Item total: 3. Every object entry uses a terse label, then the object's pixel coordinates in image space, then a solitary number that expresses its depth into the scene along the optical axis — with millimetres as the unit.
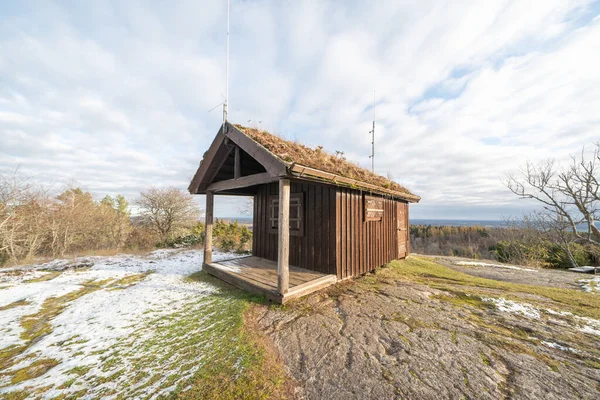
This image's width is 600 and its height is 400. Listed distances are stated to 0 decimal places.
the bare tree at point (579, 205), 10445
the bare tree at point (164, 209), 12656
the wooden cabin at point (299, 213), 4004
